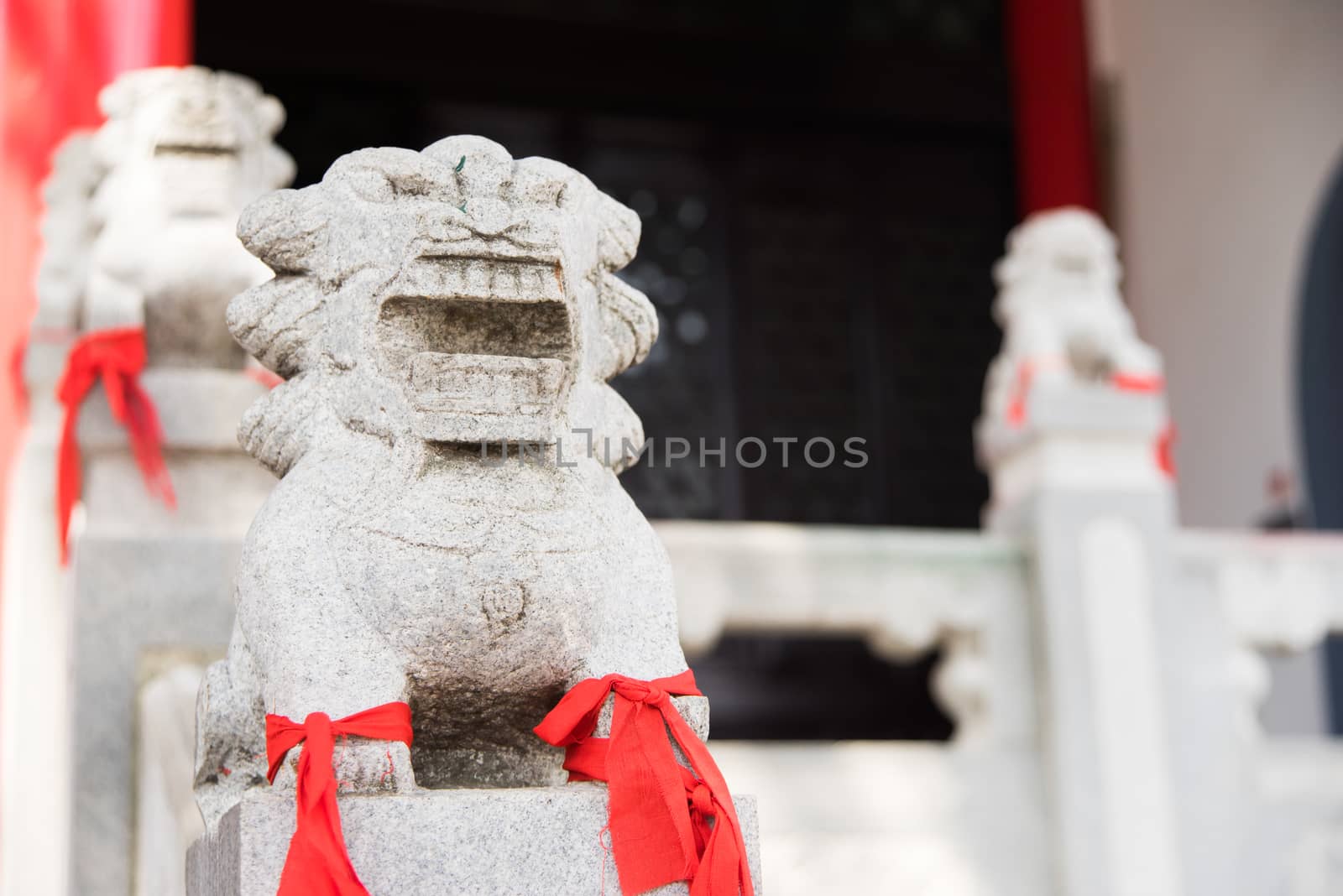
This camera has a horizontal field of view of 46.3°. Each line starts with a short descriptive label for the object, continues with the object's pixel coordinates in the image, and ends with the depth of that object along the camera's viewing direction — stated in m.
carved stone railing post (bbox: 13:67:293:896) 2.39
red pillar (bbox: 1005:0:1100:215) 4.32
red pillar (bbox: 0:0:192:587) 2.95
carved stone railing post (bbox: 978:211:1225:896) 2.93
